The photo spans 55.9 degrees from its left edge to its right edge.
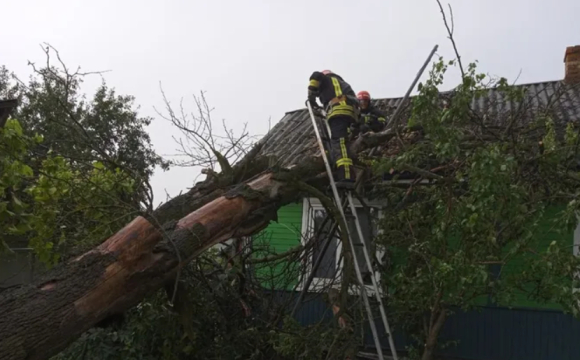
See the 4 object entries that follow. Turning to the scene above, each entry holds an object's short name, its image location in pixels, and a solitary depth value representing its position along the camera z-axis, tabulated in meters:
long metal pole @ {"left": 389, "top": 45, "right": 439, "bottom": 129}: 5.81
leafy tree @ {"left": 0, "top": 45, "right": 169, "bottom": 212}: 4.05
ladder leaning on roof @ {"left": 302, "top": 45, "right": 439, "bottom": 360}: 4.03
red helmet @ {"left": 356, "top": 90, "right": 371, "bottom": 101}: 6.16
